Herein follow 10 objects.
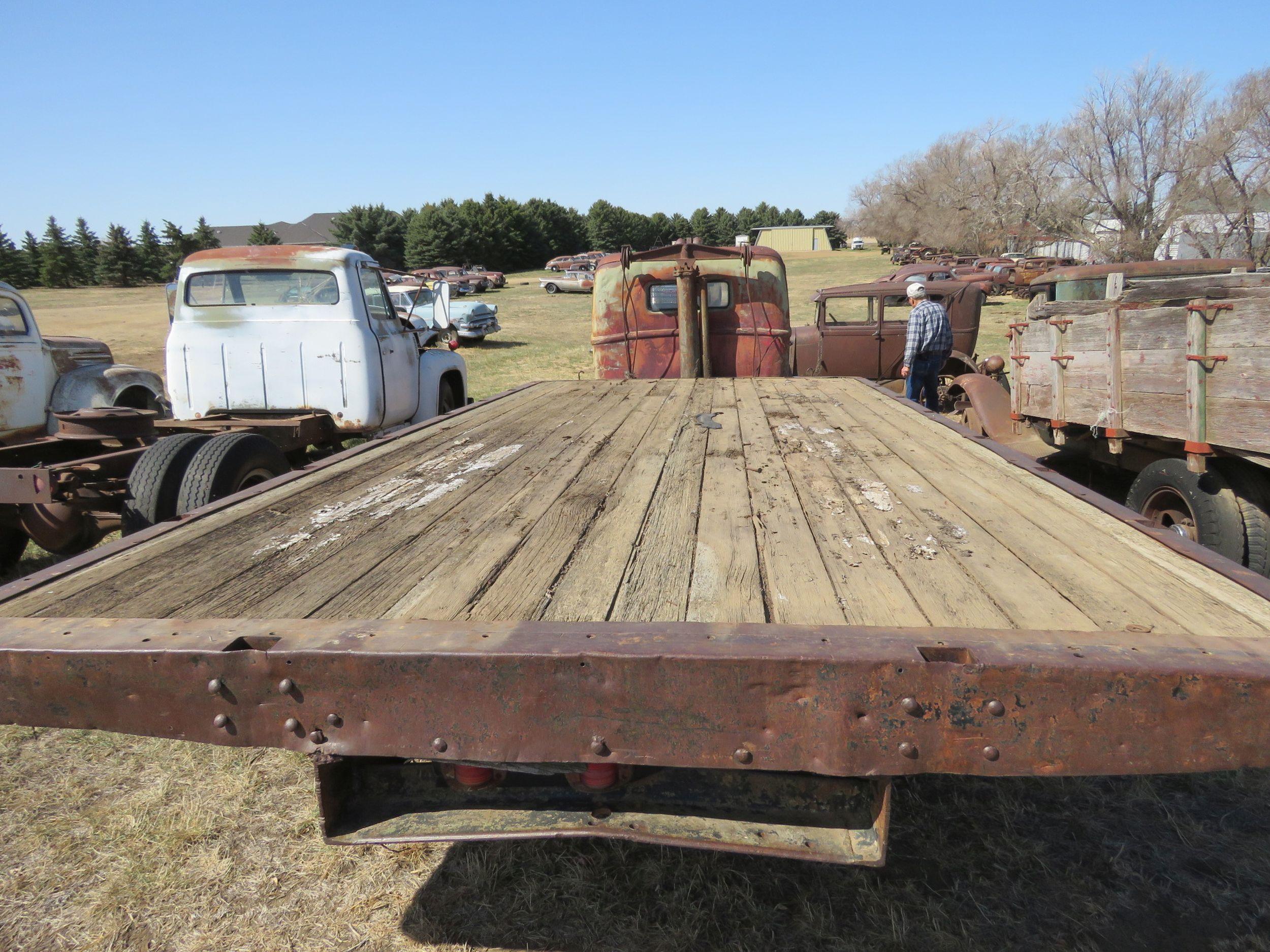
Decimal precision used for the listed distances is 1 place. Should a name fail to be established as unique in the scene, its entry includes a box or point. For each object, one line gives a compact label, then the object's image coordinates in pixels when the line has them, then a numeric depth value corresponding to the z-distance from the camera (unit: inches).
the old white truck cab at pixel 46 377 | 234.8
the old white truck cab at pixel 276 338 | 249.3
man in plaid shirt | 297.7
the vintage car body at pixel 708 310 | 305.1
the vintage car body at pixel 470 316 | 751.7
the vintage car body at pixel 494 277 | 1655.4
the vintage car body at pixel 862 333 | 445.1
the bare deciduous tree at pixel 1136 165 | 1127.6
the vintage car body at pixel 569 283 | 1531.7
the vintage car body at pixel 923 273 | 783.4
